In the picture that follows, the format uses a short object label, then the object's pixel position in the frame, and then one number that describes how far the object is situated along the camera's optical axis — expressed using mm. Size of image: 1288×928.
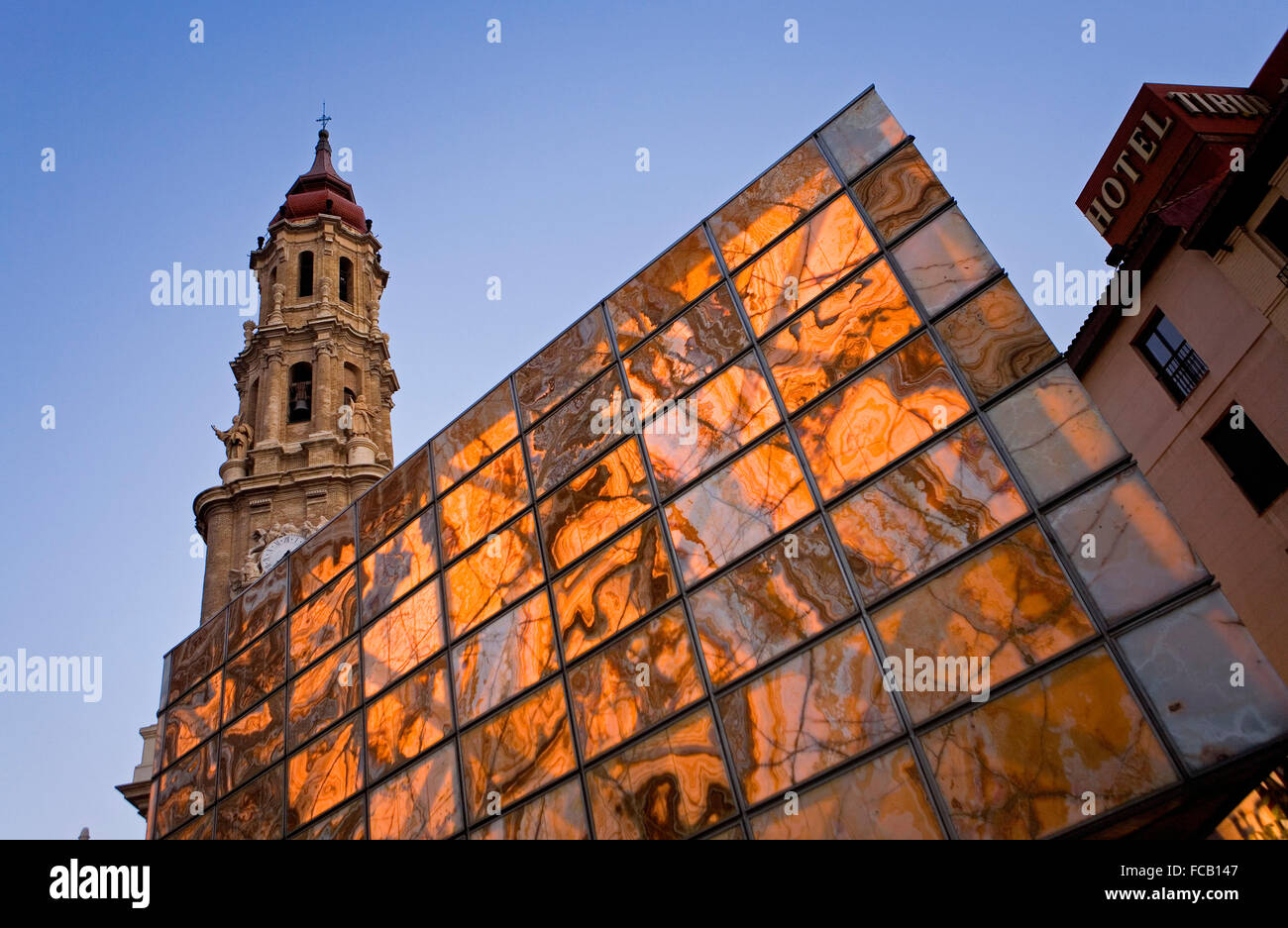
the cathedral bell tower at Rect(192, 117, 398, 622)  52406
